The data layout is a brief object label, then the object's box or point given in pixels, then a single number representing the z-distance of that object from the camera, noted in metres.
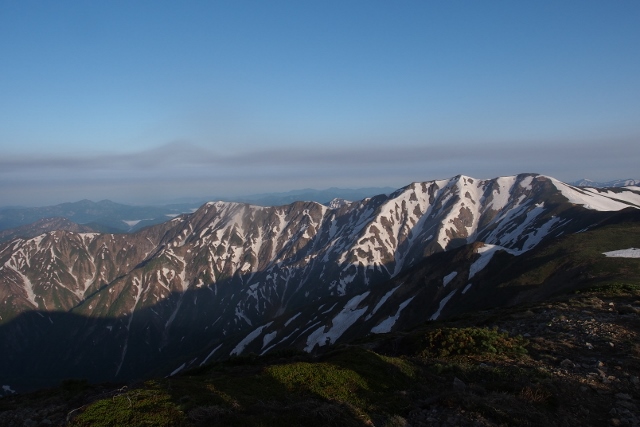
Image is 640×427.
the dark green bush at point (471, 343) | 19.78
